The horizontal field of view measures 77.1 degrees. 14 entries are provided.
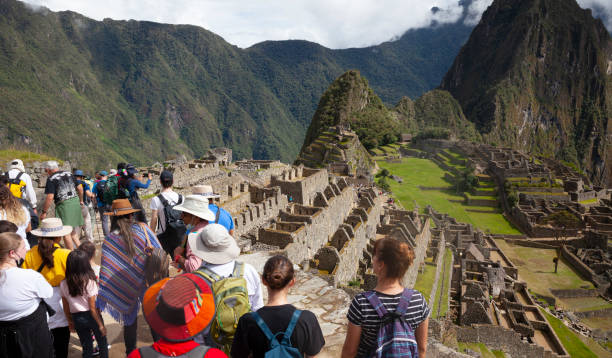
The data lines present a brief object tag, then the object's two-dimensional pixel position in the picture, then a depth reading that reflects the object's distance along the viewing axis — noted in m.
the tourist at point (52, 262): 4.09
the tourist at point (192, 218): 4.25
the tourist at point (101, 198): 8.12
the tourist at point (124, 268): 4.16
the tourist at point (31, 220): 5.93
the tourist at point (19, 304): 3.48
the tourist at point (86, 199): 7.75
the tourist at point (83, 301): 3.96
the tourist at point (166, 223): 5.48
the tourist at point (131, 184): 7.25
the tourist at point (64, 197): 6.43
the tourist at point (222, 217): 5.21
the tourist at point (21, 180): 6.57
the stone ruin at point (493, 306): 17.98
